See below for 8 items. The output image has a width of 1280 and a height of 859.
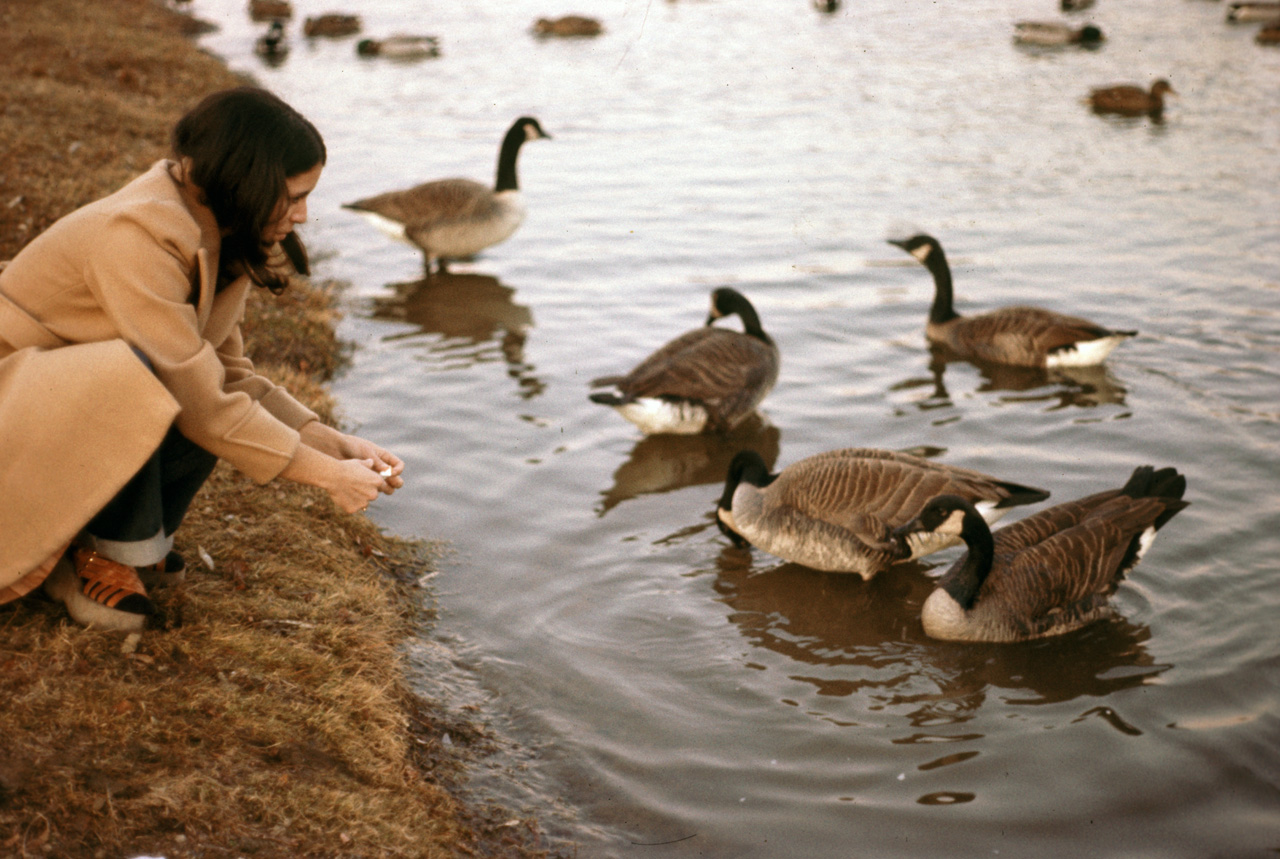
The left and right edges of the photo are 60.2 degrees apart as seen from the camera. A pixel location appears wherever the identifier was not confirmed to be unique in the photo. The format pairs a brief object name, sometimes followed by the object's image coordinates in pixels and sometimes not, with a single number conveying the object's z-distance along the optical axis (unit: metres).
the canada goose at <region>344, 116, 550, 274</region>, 12.95
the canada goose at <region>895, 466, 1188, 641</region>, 6.05
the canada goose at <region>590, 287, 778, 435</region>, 8.72
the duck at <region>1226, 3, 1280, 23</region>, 25.09
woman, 3.61
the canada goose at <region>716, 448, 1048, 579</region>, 6.75
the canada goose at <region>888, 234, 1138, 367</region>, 9.83
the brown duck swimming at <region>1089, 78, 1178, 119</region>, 18.20
